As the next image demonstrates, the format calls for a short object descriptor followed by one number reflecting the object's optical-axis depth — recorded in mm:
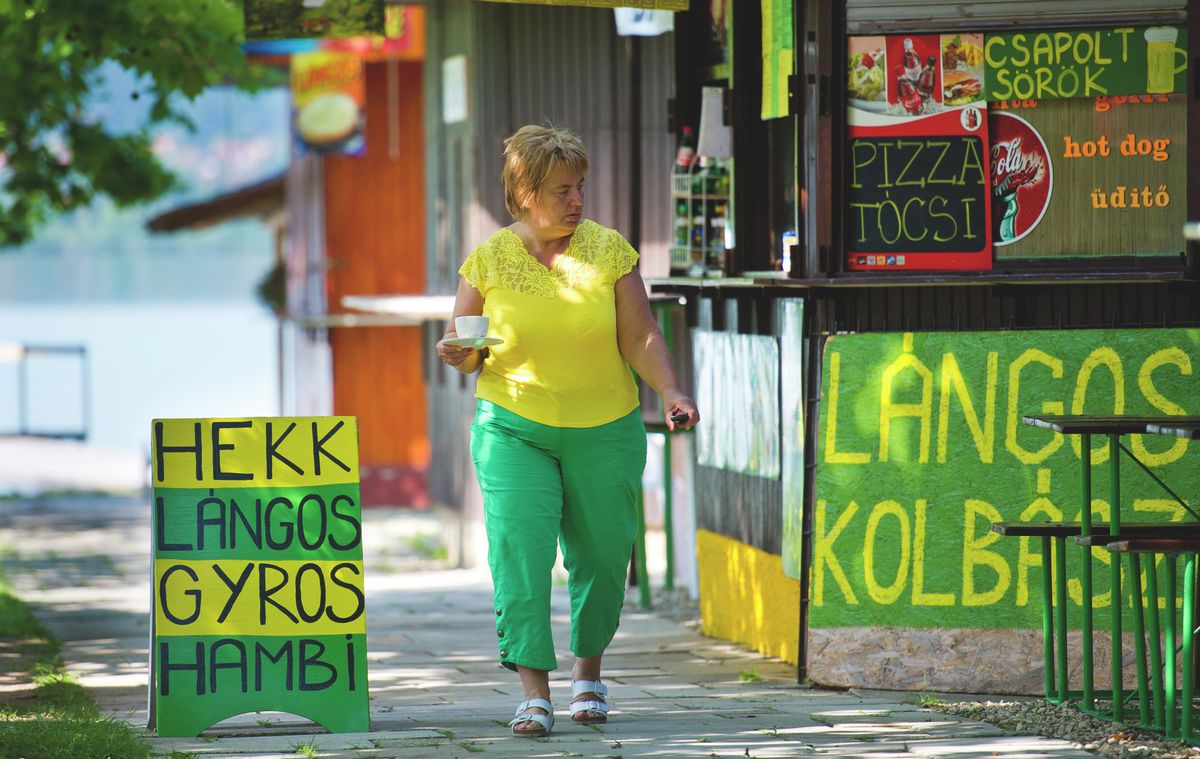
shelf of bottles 17156
